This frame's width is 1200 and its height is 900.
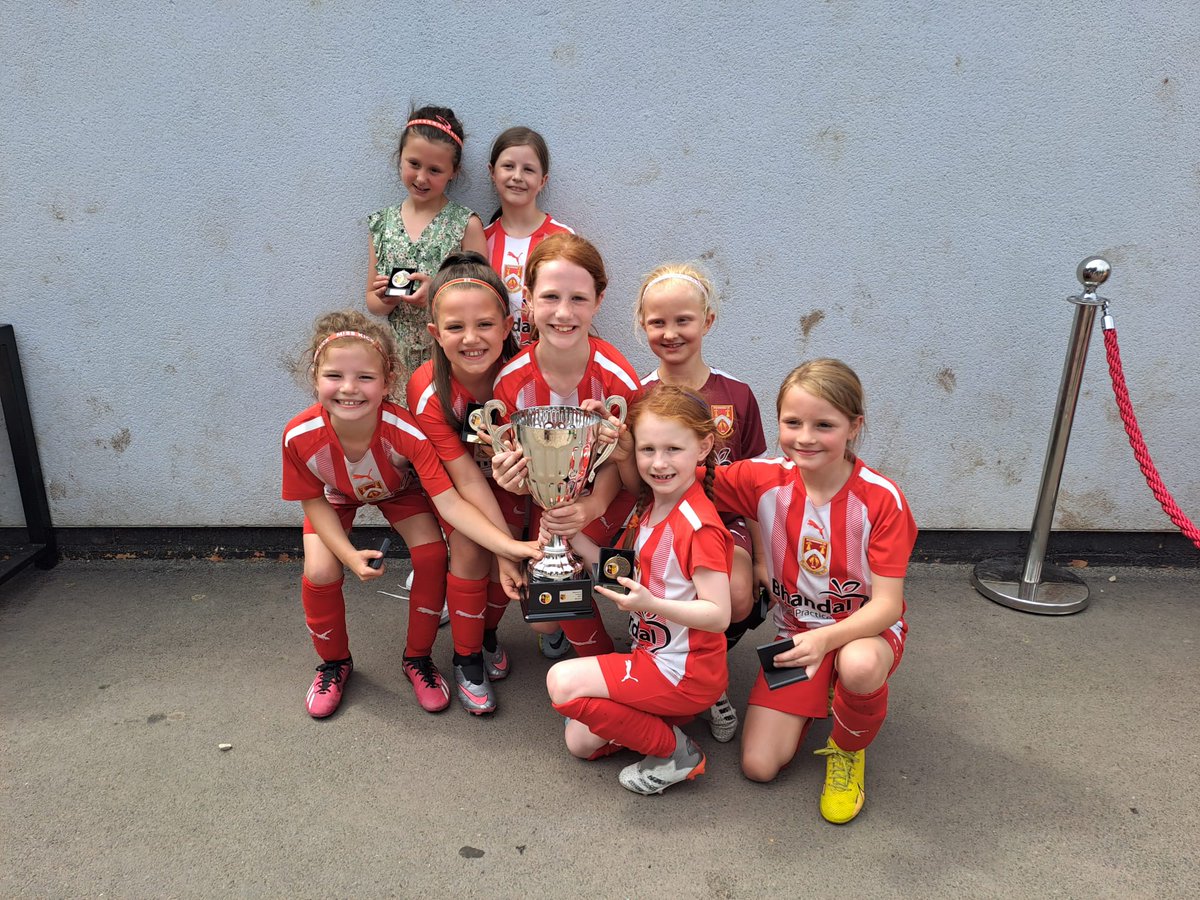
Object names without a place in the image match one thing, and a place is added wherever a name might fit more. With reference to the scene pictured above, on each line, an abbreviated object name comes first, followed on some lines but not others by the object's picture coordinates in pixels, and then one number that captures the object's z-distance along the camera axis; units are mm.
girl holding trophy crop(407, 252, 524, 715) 2506
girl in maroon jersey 2500
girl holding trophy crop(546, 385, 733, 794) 2203
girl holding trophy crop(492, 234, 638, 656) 2434
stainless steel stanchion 3156
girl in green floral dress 3055
